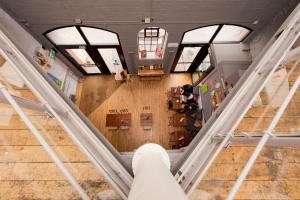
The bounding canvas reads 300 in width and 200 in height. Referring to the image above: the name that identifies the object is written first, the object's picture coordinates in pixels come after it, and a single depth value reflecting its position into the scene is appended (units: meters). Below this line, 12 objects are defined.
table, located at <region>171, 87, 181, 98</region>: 6.31
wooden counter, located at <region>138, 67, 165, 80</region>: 6.52
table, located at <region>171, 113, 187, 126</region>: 5.81
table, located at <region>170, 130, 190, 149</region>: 5.35
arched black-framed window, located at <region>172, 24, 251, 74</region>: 5.14
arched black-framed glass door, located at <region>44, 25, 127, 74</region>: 4.96
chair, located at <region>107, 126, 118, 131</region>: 5.84
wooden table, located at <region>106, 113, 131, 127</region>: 5.72
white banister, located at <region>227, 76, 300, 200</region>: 0.68
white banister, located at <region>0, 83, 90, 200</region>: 0.79
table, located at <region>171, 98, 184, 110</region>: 6.12
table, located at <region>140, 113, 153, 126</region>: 5.89
